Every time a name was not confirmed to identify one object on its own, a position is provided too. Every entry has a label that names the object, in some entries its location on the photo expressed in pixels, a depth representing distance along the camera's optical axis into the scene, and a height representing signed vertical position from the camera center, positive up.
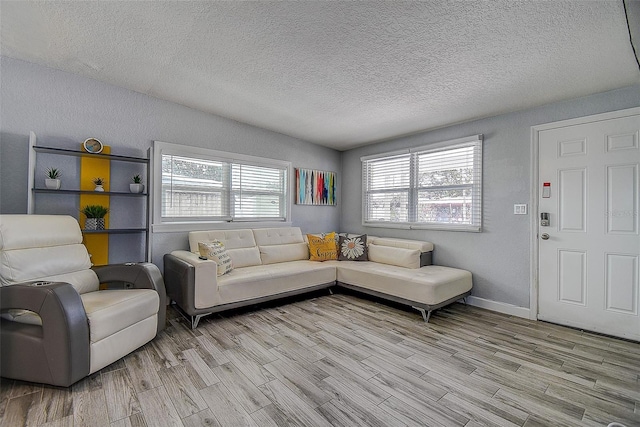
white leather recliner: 1.75 -0.65
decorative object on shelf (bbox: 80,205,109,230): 2.80 -0.03
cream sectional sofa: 2.84 -0.70
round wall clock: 2.78 +0.67
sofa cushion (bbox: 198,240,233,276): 3.12 -0.46
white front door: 2.66 -0.09
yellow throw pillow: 4.27 -0.51
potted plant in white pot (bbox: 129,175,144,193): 3.02 +0.29
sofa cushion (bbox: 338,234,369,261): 4.27 -0.52
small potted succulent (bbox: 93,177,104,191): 2.86 +0.30
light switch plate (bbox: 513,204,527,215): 3.25 +0.08
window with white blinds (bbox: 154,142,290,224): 3.47 +0.38
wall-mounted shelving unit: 2.62 +0.13
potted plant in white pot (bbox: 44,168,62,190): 2.54 +0.29
